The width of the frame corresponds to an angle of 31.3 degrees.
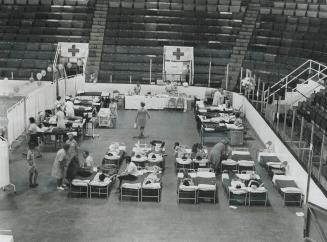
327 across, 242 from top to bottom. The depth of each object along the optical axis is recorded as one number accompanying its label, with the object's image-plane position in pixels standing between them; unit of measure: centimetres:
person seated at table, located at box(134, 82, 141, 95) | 2959
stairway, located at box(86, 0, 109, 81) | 3378
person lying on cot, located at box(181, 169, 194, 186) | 1617
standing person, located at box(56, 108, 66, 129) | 2156
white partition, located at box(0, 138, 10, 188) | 1623
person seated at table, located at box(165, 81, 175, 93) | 3014
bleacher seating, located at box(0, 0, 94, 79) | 3412
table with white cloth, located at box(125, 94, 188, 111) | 2892
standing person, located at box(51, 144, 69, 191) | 1662
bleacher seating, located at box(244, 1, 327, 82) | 3025
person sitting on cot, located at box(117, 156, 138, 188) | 1697
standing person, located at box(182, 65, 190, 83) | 3266
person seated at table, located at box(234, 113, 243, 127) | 2292
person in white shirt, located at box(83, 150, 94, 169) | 1752
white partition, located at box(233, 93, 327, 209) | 1520
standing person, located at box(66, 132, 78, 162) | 1722
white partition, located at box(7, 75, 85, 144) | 2138
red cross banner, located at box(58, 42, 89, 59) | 3366
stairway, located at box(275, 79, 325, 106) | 2471
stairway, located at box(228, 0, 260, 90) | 3266
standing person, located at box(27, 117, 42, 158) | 2082
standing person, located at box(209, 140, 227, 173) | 1850
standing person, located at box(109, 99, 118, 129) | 2479
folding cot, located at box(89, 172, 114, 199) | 1611
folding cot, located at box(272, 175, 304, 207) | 1602
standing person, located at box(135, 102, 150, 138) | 2281
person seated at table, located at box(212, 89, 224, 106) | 2766
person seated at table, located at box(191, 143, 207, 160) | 1908
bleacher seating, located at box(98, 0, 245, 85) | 3369
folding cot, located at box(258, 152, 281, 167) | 1925
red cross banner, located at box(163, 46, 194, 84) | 3269
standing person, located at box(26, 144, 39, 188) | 1647
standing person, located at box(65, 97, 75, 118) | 2334
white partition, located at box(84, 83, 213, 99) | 3088
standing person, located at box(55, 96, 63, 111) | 2348
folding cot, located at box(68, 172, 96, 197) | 1611
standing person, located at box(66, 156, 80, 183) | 1672
